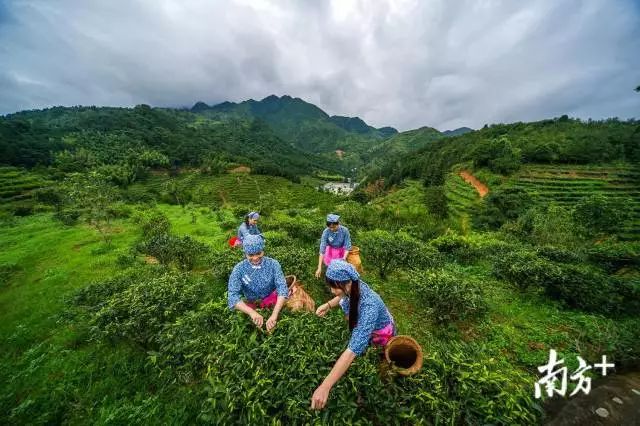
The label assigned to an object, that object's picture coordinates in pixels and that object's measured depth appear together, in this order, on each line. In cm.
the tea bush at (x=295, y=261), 653
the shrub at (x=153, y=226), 1400
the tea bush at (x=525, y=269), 684
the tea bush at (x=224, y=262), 691
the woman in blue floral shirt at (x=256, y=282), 368
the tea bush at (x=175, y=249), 832
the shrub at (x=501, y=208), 3142
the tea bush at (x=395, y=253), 761
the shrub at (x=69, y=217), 2061
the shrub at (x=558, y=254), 877
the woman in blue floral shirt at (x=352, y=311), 241
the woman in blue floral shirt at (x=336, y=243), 589
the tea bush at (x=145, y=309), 434
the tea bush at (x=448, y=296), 541
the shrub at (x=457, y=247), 1069
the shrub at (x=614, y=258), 929
